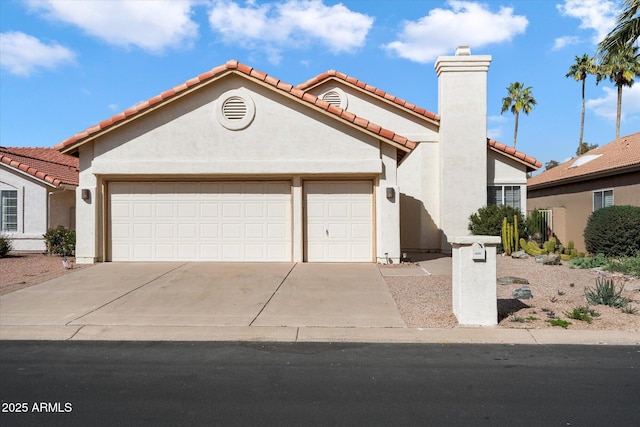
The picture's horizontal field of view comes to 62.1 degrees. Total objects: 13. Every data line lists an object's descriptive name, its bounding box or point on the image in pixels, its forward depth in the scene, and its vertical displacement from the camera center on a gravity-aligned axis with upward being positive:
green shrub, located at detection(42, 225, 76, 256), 16.39 -0.51
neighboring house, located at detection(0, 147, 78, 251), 18.16 +0.74
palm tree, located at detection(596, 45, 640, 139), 35.49 +10.27
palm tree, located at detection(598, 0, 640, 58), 14.62 +5.29
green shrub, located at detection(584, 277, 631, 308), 9.20 -1.35
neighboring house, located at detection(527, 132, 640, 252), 17.70 +1.35
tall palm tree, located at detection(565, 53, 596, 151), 41.74 +12.11
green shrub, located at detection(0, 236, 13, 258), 16.56 -0.70
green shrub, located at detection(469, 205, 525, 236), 16.64 +0.07
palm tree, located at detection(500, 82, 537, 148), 49.88 +11.48
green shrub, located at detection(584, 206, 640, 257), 15.31 -0.32
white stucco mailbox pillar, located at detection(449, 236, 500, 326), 8.22 -0.92
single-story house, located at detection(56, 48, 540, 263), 14.18 +1.24
